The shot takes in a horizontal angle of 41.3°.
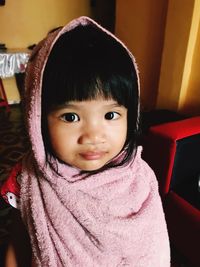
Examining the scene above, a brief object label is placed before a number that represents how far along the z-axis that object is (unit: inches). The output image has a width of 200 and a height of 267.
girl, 20.8
